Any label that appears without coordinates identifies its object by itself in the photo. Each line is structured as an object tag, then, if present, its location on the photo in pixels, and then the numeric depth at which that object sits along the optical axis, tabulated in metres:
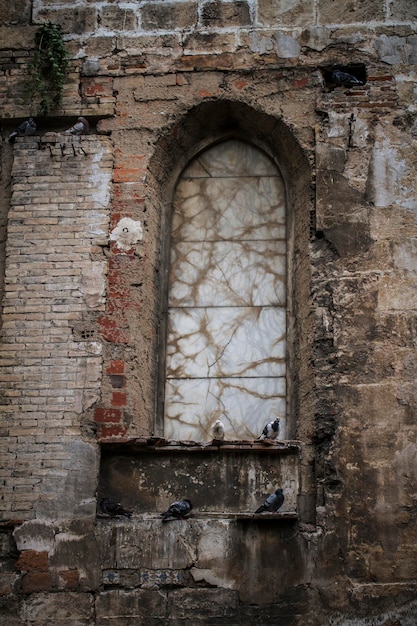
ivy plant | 10.24
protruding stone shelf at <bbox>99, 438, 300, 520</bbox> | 9.10
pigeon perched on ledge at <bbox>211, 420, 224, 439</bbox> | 9.25
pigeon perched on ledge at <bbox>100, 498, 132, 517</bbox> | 9.02
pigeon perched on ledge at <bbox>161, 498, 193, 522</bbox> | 8.93
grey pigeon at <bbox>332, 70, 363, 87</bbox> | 10.09
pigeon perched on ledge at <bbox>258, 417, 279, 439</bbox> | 9.21
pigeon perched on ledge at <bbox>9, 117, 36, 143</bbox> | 10.19
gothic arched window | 9.71
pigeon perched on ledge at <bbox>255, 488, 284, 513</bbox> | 8.88
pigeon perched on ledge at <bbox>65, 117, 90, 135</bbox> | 10.12
